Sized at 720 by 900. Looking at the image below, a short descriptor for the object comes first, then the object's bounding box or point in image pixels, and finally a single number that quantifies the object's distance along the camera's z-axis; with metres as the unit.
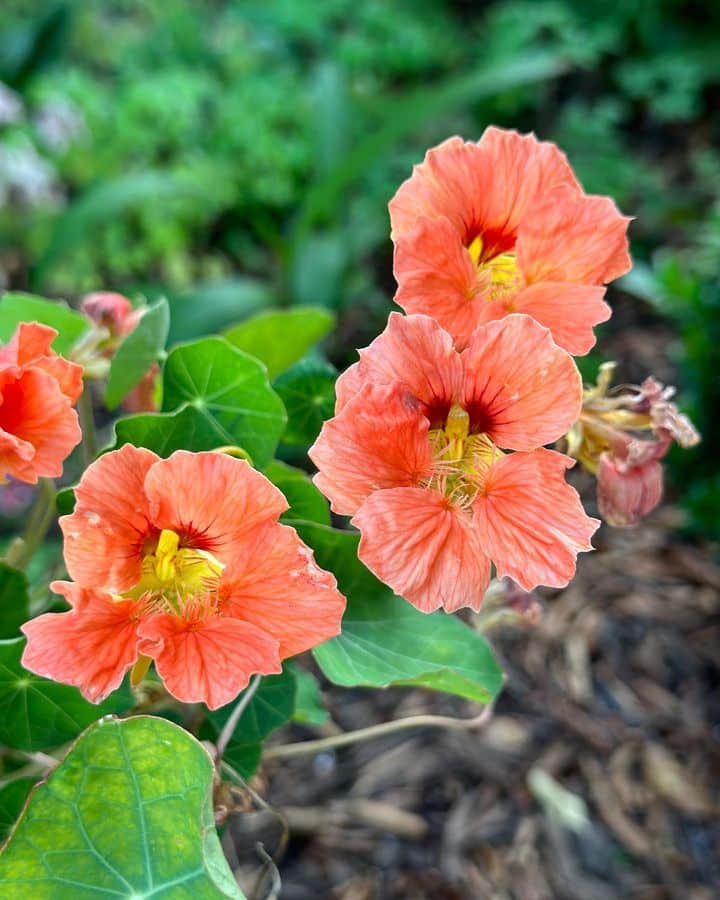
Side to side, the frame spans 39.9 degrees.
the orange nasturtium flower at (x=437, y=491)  0.43
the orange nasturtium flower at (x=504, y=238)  0.47
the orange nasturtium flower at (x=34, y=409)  0.46
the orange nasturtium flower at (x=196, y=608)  0.41
